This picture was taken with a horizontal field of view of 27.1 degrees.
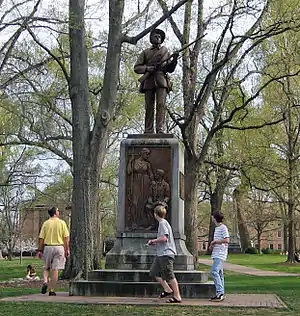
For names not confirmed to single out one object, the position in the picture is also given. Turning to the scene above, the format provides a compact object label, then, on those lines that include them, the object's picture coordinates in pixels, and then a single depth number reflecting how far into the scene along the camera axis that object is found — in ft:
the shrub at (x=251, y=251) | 189.58
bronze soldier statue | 46.09
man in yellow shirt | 41.65
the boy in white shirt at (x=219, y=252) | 37.09
